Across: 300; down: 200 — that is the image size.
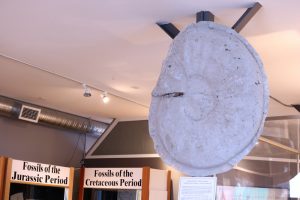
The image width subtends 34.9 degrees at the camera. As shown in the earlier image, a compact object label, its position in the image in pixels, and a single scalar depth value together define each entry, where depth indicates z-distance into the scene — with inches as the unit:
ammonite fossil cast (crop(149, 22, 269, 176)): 107.0
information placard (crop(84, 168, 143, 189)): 275.9
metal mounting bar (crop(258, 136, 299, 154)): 217.6
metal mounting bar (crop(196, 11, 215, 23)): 143.0
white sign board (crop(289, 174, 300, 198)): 227.8
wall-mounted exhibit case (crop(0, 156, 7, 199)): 230.8
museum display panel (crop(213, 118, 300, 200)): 236.5
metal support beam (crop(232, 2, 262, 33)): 137.5
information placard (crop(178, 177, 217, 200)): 113.7
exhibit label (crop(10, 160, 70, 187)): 239.7
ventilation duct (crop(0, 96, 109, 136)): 272.2
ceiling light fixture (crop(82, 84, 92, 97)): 237.8
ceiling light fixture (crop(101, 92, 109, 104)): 250.4
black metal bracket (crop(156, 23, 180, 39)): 153.5
